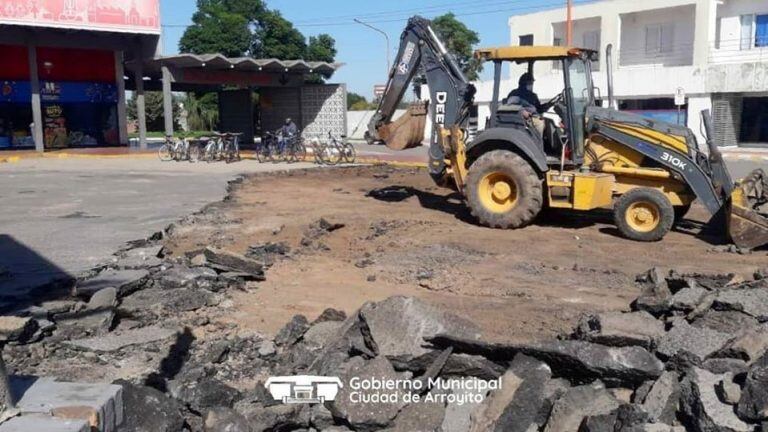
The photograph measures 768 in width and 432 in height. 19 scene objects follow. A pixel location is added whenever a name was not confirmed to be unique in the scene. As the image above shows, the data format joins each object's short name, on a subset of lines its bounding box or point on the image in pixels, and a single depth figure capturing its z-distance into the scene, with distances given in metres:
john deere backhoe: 10.39
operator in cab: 11.51
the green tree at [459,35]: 60.56
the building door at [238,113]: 35.13
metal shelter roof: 27.94
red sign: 26.77
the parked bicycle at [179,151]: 26.53
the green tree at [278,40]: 61.34
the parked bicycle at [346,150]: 25.17
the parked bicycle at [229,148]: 26.08
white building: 34.03
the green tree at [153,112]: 62.97
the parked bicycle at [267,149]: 25.83
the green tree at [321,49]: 61.44
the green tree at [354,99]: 79.97
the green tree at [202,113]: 63.28
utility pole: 32.50
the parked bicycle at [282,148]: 25.84
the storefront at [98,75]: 28.16
